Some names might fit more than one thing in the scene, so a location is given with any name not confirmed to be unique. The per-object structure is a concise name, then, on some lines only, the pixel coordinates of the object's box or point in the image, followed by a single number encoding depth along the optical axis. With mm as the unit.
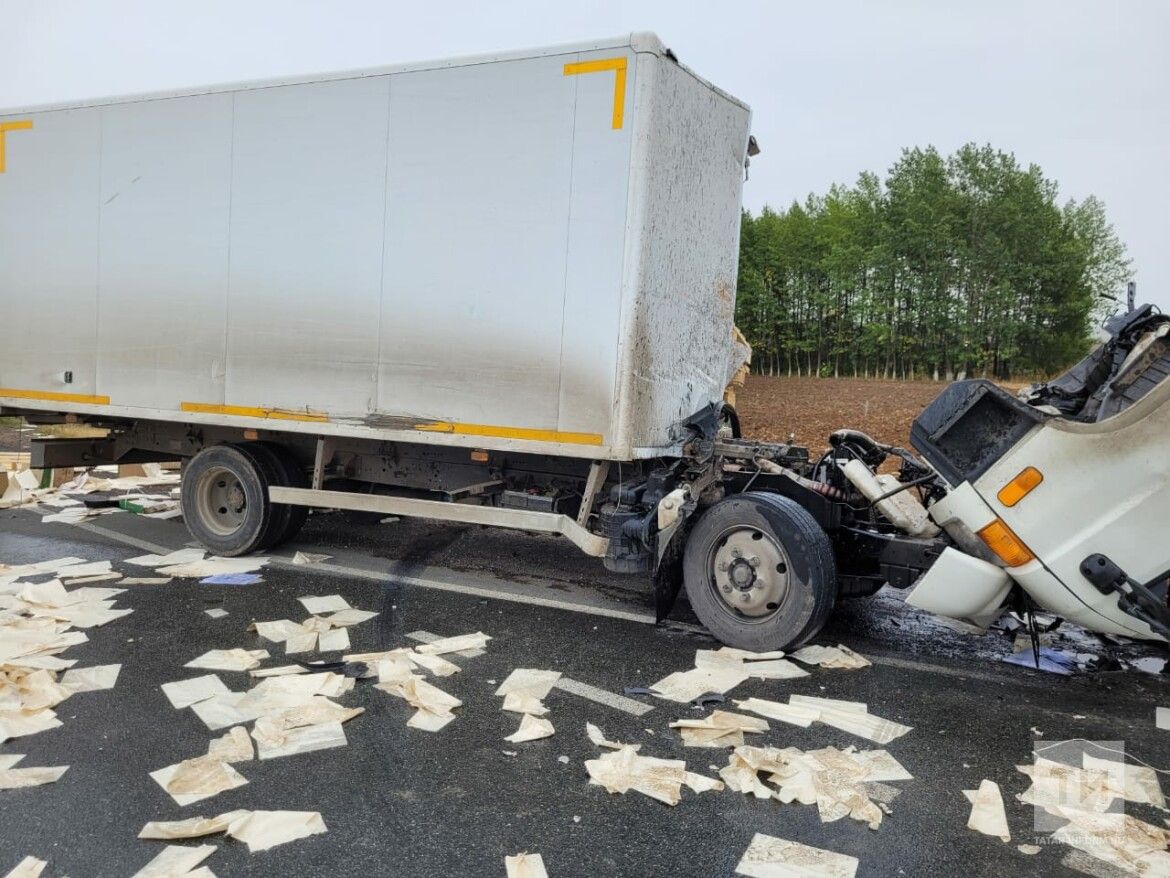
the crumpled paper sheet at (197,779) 3324
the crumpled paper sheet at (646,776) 3447
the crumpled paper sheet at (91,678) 4371
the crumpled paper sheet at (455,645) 5020
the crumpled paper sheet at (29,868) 2785
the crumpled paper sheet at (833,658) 4969
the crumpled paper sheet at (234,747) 3637
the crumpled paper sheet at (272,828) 3016
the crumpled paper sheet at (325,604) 5809
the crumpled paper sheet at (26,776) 3375
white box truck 5301
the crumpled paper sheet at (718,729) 3916
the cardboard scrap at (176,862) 2809
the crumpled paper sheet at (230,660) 4695
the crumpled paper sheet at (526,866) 2861
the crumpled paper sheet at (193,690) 4223
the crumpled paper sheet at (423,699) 4059
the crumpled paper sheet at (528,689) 4234
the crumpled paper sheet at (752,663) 4793
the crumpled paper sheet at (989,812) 3209
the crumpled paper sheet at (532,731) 3902
